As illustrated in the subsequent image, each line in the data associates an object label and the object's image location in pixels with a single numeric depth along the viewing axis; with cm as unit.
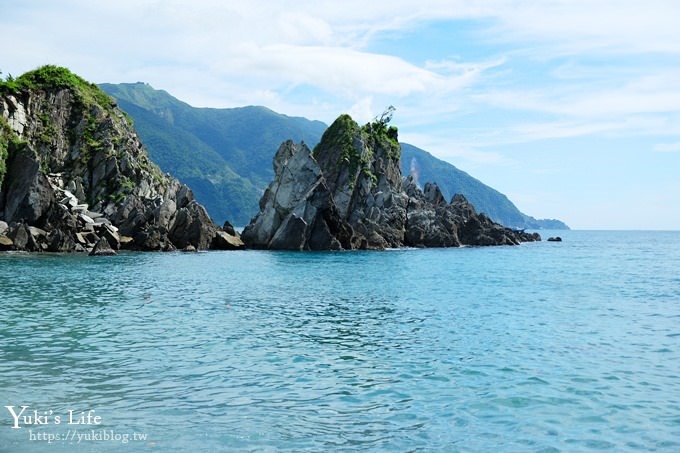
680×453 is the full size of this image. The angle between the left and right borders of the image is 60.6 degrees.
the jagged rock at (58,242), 6931
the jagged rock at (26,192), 7062
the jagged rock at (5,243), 6531
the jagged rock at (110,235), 7769
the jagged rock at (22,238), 6619
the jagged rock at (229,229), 9966
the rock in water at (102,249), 6825
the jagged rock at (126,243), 7990
